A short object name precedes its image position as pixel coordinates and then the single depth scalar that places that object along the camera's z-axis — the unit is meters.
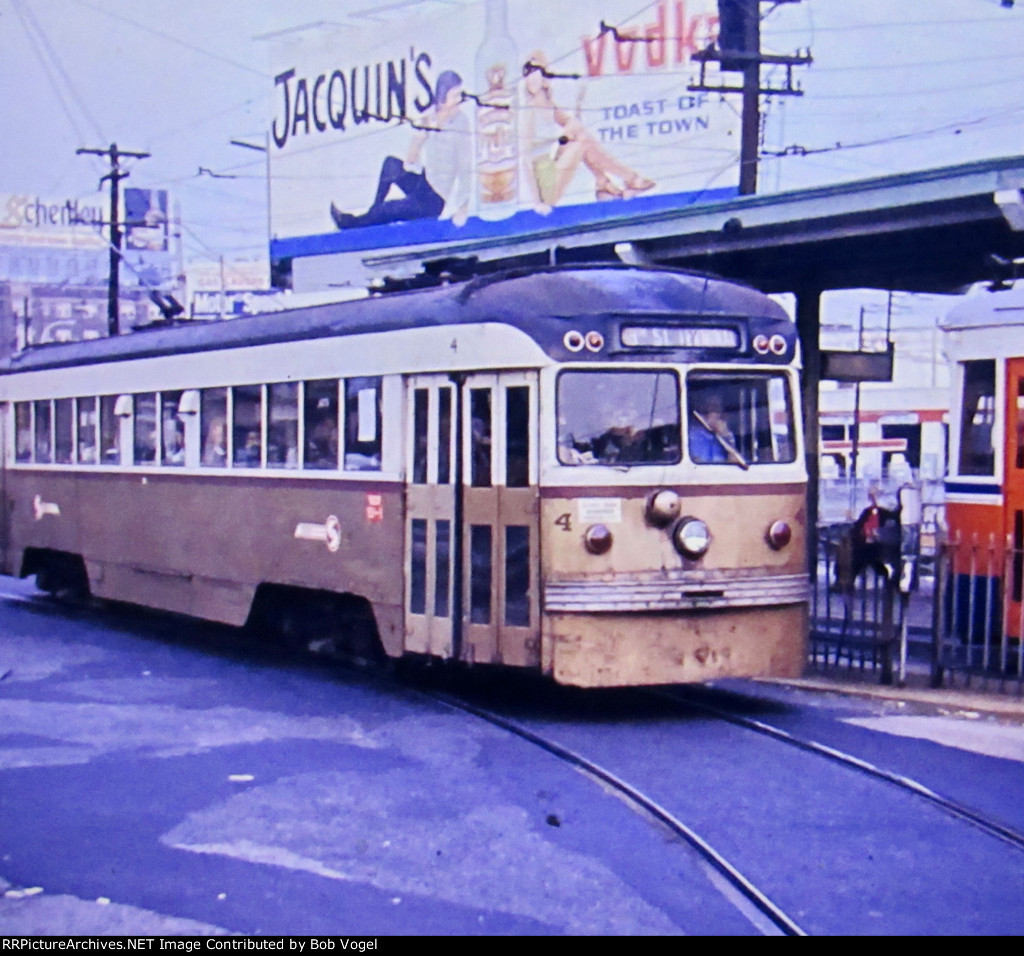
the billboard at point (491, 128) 43.41
